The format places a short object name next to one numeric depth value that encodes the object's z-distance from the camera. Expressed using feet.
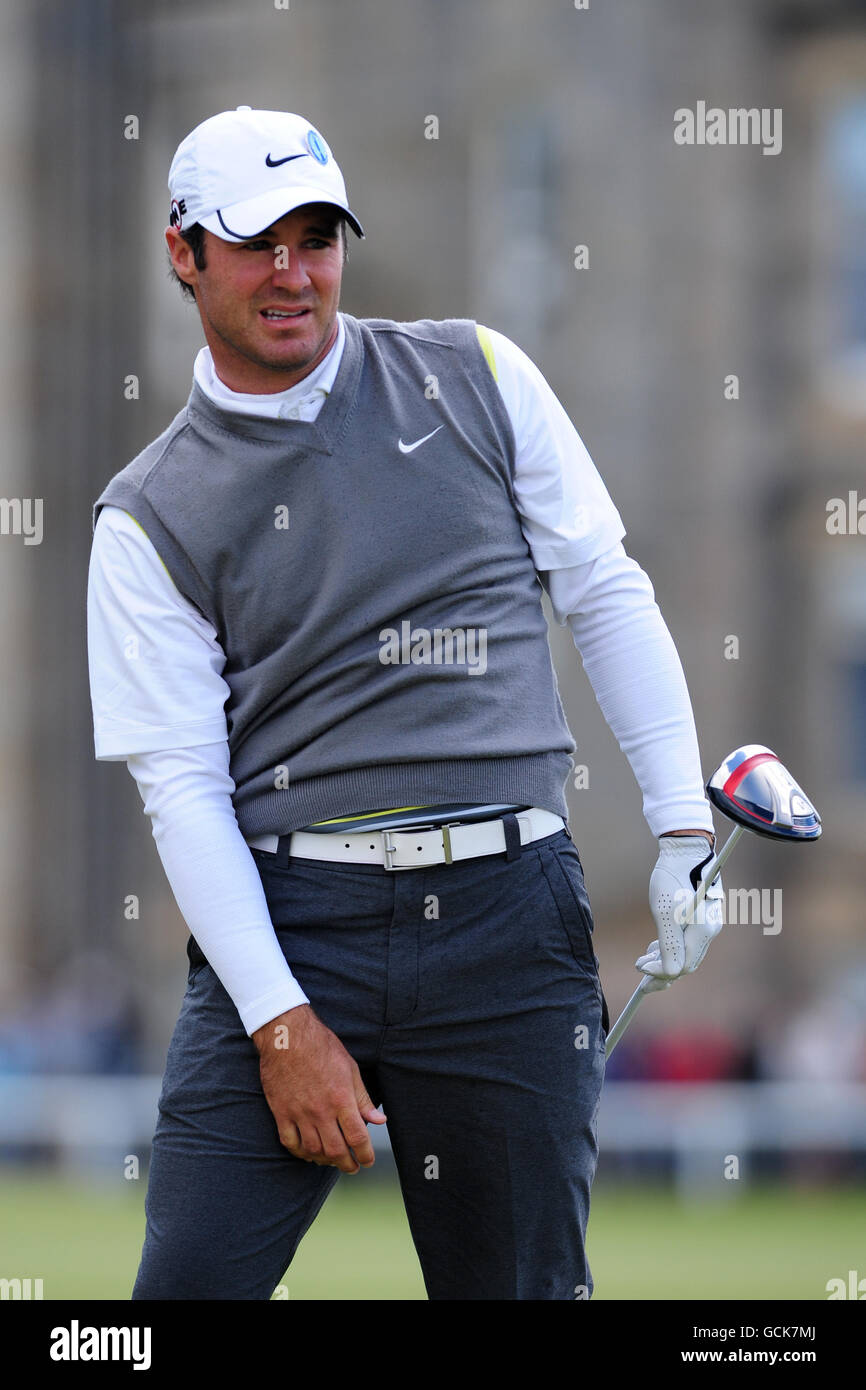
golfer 17.87
